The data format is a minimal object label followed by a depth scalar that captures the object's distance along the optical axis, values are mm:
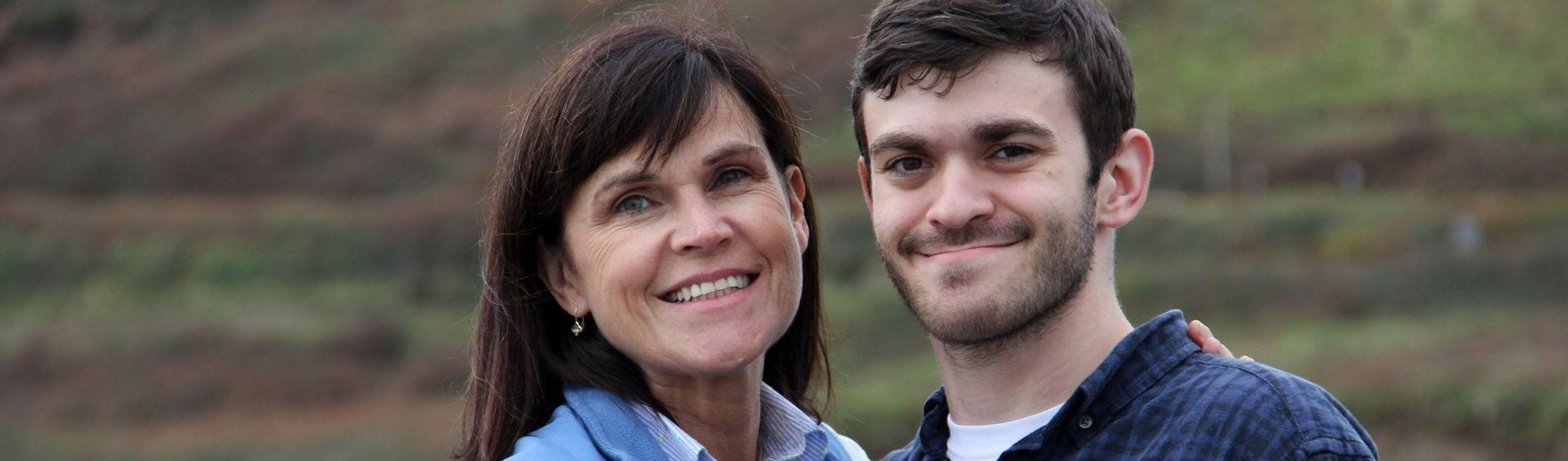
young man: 3635
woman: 4078
